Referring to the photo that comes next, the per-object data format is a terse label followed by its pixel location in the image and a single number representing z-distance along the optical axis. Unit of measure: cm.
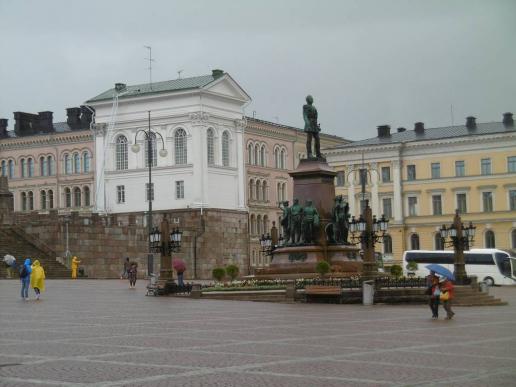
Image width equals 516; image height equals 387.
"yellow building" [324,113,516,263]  9394
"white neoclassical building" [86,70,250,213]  9144
